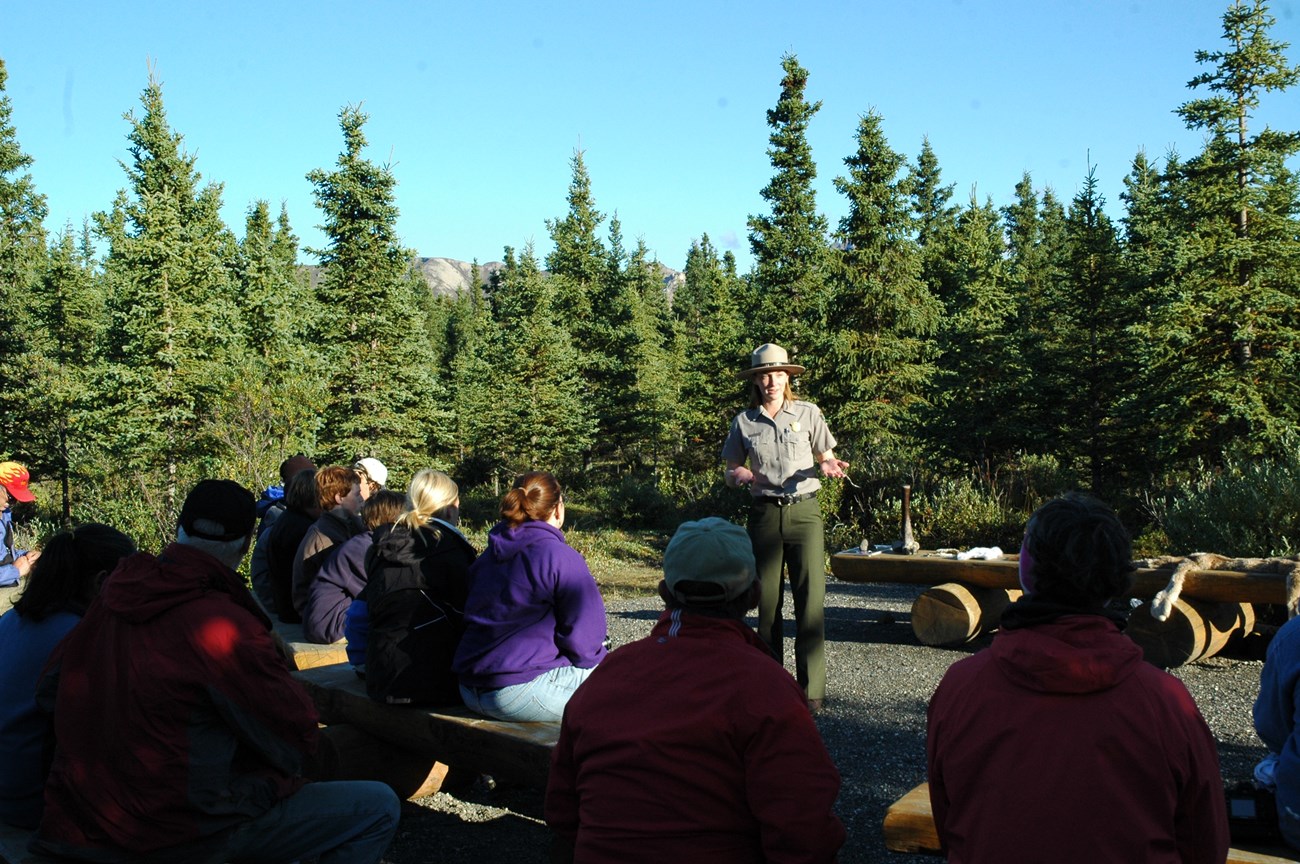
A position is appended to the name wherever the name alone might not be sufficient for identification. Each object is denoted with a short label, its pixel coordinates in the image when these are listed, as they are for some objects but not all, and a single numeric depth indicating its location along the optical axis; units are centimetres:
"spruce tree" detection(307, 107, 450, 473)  2325
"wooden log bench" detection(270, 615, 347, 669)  557
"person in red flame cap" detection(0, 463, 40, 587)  669
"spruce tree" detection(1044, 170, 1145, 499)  1458
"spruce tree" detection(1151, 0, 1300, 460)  1223
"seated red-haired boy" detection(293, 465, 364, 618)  582
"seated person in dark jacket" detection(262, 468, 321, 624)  633
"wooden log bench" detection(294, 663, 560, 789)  383
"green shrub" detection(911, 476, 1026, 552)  1255
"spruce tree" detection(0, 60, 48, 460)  2283
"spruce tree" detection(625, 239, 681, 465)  3234
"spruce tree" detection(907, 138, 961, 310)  3919
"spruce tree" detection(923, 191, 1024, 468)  1539
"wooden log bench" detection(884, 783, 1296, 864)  280
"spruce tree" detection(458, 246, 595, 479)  2864
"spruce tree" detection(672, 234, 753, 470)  2691
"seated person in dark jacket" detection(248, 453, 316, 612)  677
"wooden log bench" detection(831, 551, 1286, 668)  642
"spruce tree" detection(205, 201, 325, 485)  1574
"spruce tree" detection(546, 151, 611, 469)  3303
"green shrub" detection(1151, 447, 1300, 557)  912
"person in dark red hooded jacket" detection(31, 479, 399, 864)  284
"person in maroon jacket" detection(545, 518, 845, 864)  216
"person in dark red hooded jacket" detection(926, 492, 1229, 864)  193
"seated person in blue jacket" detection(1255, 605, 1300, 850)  254
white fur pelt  609
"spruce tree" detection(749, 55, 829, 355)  2445
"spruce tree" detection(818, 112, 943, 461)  2088
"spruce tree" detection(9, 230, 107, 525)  2133
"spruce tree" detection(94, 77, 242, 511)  1856
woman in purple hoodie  406
